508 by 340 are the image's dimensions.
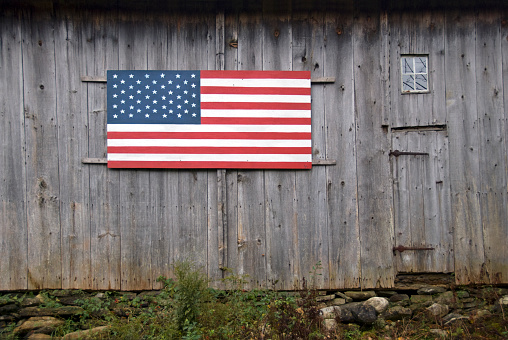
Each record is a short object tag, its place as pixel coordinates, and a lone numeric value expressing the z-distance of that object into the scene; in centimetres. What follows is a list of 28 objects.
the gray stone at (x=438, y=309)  465
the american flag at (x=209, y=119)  485
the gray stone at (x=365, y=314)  444
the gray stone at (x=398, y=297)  489
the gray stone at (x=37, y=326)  440
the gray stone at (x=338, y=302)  483
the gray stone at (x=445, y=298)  480
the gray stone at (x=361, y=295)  488
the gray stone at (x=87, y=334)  403
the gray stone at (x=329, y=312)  449
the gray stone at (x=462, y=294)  484
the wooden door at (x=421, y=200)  495
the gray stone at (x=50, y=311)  459
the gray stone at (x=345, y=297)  488
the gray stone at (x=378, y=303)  466
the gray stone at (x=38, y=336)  428
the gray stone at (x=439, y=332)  410
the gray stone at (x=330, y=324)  422
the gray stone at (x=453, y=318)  444
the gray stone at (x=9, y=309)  462
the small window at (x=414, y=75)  509
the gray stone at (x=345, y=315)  449
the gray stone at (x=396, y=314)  466
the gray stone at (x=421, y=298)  485
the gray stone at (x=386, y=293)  492
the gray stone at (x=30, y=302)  464
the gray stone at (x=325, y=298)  484
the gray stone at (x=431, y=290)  487
